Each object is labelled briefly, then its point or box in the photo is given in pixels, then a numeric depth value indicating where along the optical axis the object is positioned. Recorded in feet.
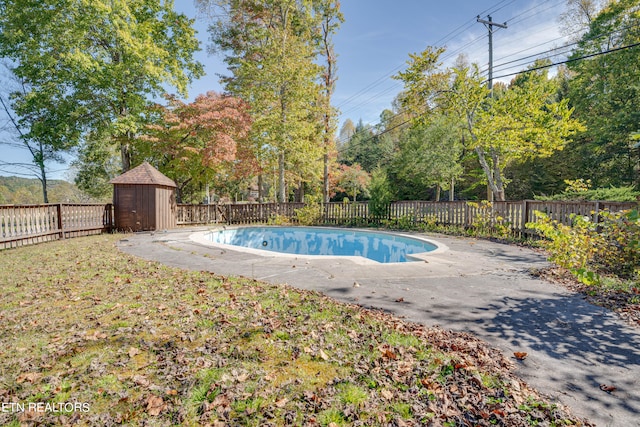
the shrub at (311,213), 52.75
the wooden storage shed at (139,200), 41.34
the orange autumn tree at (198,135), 54.70
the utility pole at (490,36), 51.60
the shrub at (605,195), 34.25
